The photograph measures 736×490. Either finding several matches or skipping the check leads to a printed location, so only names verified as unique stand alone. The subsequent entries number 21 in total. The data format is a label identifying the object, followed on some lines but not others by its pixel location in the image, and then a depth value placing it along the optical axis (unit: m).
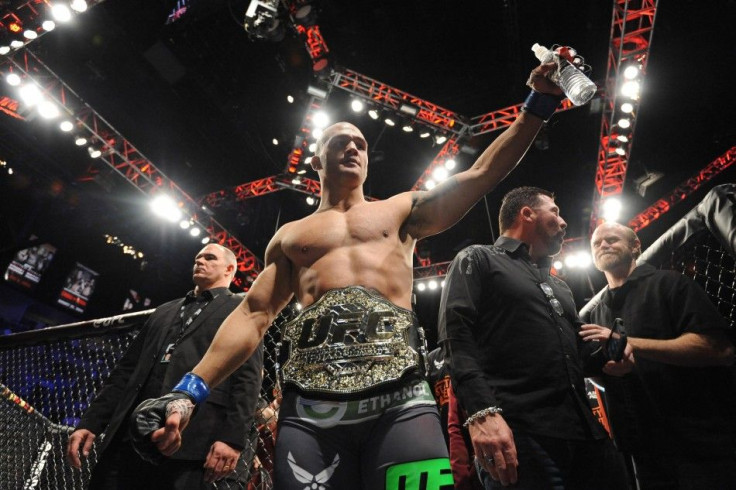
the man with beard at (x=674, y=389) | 1.69
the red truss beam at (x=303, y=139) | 9.16
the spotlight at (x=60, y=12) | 6.31
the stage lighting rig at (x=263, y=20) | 7.22
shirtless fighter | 1.20
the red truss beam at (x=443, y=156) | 9.24
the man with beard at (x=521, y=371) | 1.40
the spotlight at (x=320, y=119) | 9.08
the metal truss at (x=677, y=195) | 9.19
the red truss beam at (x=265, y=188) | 10.24
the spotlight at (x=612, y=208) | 8.09
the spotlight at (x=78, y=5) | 6.31
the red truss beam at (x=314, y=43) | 8.28
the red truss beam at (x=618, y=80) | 6.36
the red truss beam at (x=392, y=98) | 8.73
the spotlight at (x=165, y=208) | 9.48
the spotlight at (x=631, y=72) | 6.76
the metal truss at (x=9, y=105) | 8.29
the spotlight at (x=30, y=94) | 7.35
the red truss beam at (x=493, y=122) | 8.82
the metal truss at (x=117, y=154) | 7.40
